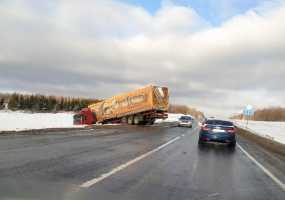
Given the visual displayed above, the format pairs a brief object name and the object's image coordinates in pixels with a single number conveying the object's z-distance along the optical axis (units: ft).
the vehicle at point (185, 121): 105.70
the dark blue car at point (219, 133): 45.96
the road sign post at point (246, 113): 114.85
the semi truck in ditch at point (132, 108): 88.75
